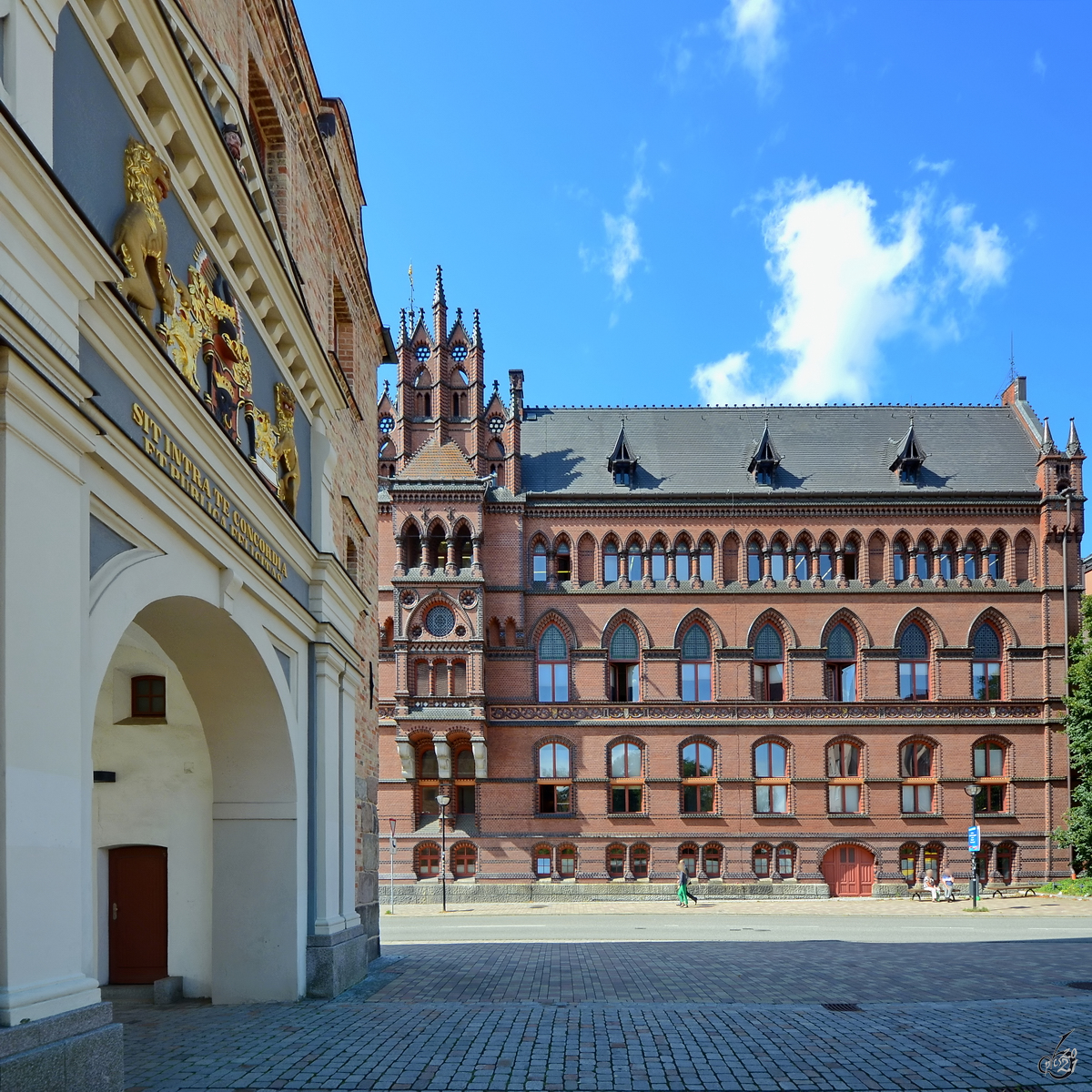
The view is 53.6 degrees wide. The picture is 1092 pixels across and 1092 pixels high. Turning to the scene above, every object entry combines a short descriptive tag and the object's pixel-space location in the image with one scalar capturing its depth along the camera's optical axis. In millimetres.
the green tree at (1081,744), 39844
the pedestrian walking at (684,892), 37094
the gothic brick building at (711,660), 40500
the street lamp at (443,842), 37812
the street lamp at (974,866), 34875
